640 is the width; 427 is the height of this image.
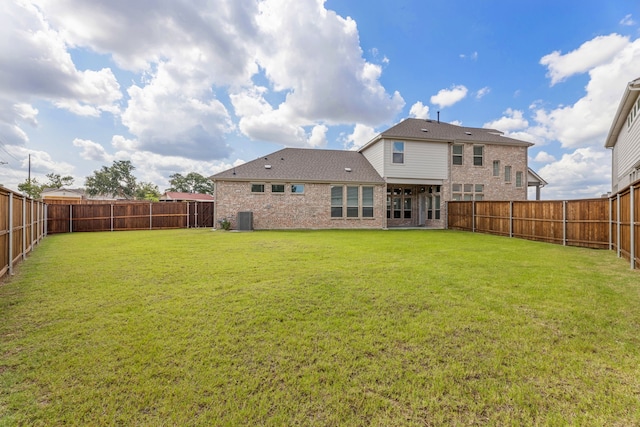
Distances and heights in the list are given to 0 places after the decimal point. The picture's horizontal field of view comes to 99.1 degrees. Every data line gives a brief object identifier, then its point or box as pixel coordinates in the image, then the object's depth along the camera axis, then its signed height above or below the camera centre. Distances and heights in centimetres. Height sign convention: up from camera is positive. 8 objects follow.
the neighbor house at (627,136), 1034 +356
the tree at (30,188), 4044 +357
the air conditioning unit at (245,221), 1585 -54
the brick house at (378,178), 1677 +218
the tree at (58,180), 5172 +606
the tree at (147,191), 5159 +408
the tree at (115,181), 5031 +574
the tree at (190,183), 5750 +606
